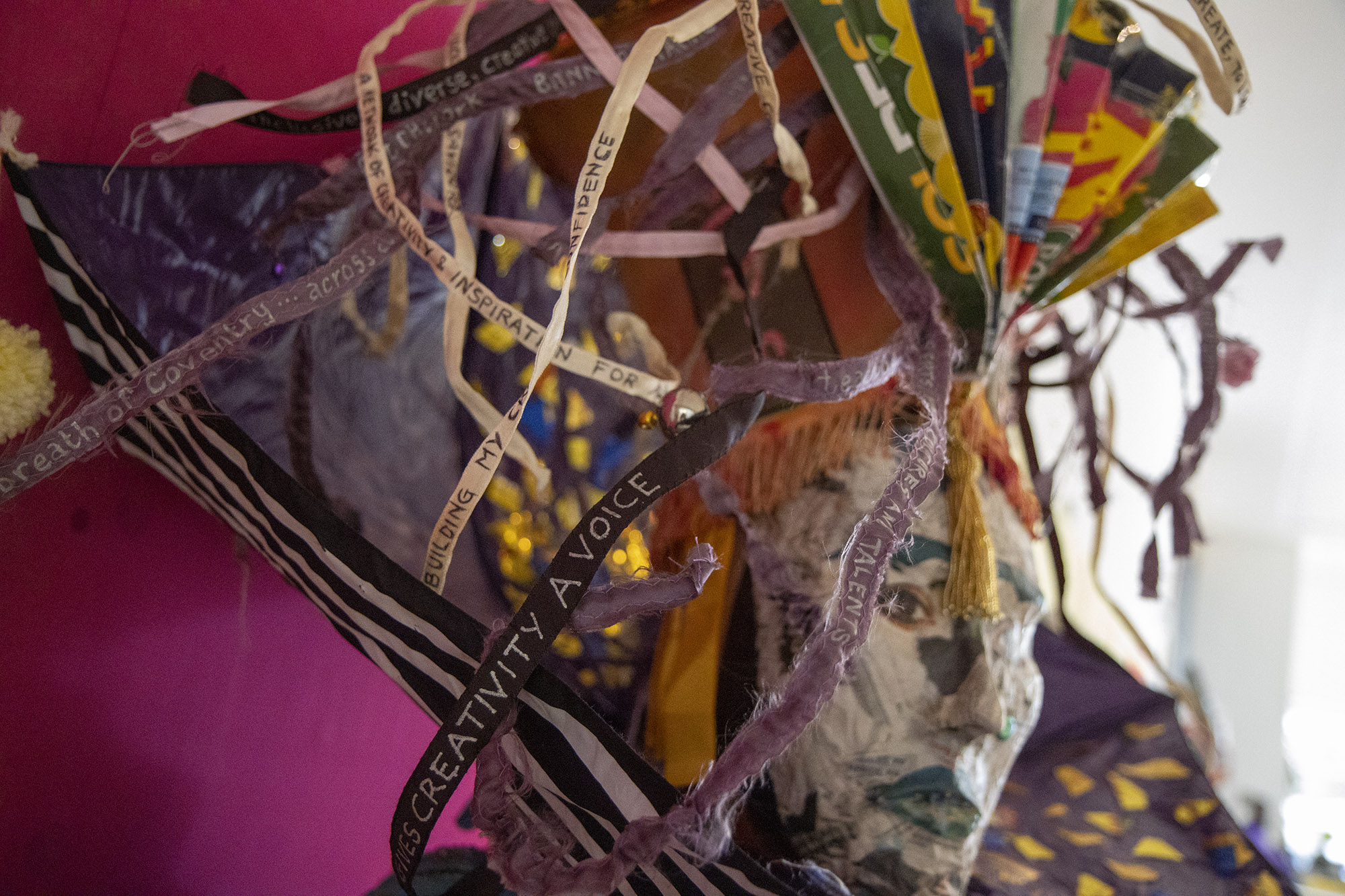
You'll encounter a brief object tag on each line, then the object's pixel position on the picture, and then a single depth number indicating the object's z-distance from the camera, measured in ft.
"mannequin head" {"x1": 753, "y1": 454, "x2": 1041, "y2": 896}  1.43
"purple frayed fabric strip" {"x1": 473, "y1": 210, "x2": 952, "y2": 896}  1.01
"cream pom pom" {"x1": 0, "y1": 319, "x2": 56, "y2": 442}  1.32
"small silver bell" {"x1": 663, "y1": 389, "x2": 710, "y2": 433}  1.47
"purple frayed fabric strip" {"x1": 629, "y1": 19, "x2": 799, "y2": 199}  1.48
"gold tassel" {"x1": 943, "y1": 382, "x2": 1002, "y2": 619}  1.49
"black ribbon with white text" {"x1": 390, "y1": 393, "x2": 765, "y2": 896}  1.05
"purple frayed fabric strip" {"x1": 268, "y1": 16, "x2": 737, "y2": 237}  1.47
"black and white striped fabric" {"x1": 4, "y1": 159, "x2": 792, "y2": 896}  1.09
